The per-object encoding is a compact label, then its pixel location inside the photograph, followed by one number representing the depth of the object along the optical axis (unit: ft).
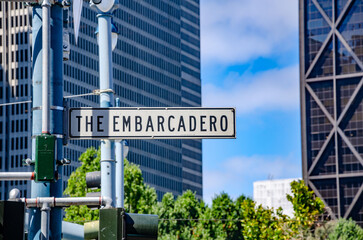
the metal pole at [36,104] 43.66
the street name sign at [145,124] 44.57
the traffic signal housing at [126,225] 39.37
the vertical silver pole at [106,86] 68.80
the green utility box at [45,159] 41.24
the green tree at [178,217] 313.12
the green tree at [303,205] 216.95
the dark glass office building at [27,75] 598.34
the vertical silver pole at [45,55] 43.78
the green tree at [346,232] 340.59
